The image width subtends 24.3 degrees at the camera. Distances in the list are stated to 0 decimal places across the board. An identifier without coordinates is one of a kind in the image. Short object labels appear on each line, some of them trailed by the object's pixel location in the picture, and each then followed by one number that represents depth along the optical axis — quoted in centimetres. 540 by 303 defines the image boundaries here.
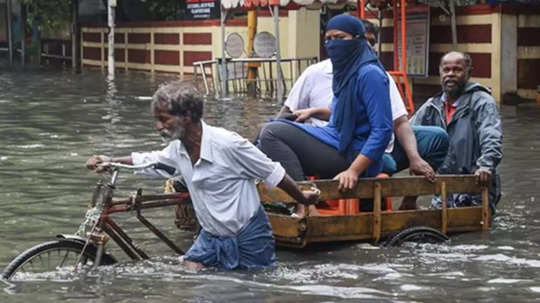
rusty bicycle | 712
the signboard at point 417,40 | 2305
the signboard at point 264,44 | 2611
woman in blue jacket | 839
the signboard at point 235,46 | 2683
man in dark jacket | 956
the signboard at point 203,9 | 3575
